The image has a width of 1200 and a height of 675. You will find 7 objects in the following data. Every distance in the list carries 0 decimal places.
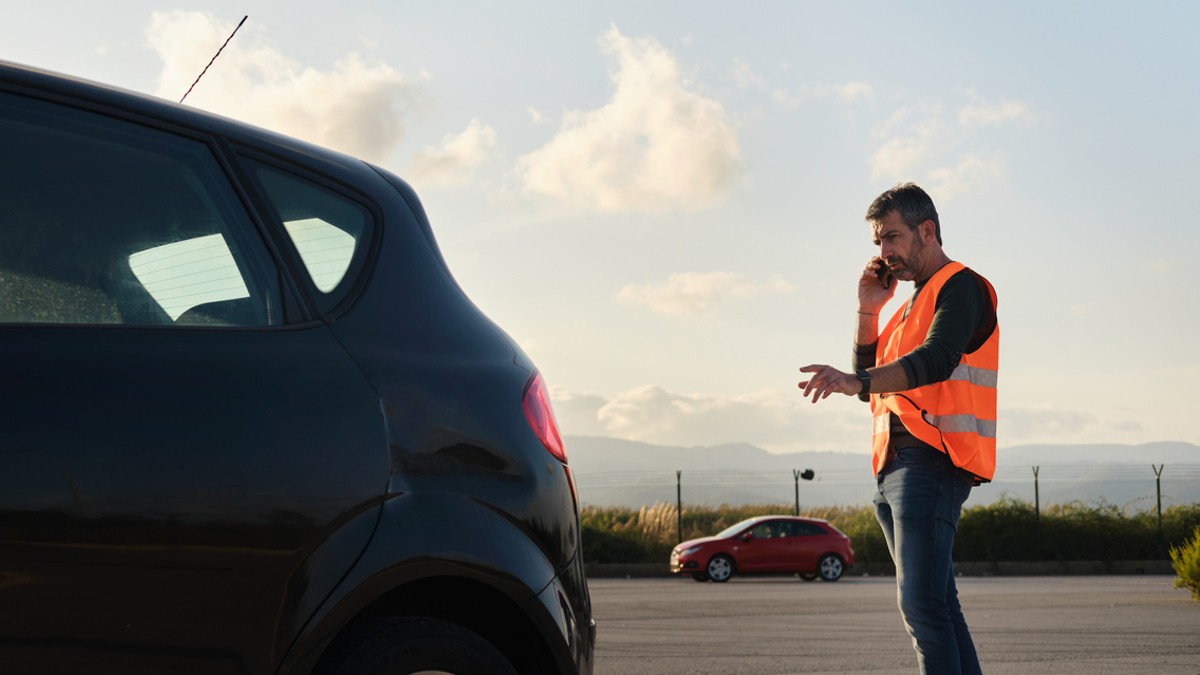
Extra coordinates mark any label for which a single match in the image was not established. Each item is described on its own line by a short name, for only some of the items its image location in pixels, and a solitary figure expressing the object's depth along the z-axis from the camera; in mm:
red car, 24516
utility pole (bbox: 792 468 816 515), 31025
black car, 2436
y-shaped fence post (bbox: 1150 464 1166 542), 30906
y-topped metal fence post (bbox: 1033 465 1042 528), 29312
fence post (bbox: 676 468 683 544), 29998
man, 4512
